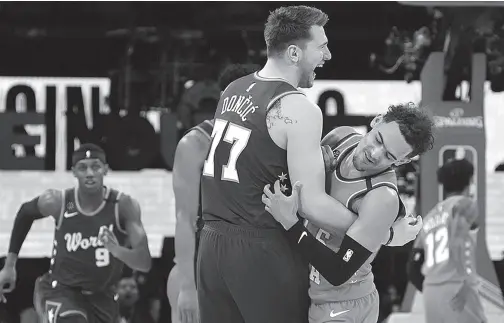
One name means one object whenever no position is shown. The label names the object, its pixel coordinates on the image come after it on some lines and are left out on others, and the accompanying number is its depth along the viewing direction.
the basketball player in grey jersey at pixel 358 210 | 6.86
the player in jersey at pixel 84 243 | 12.09
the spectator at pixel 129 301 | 18.09
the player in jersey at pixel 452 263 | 12.83
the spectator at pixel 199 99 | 18.34
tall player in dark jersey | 6.77
